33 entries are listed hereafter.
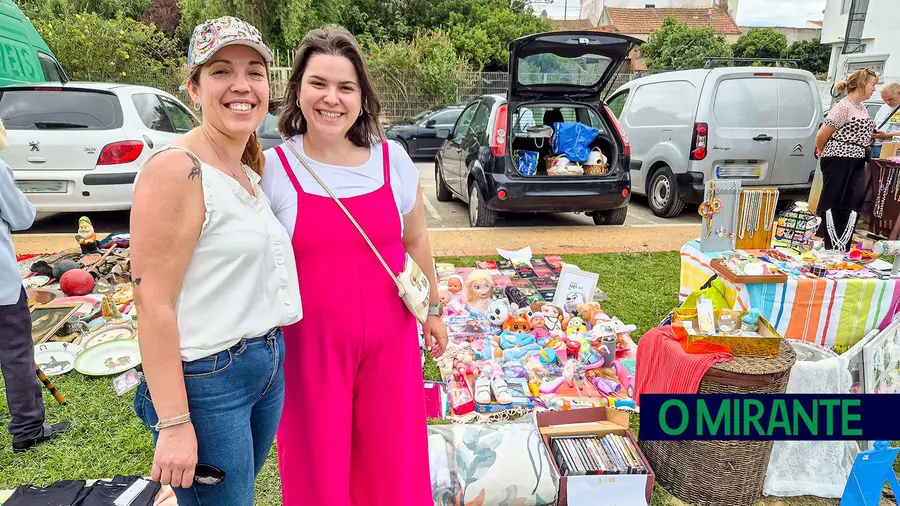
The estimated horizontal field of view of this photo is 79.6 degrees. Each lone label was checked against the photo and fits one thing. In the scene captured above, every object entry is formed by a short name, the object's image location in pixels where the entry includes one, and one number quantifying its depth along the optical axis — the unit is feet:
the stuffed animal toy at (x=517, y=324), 12.01
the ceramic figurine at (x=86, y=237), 15.71
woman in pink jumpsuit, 5.10
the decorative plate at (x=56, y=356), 10.70
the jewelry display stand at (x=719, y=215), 12.07
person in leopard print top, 15.76
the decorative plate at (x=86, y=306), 12.75
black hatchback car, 17.53
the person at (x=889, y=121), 19.58
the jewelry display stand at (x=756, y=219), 12.25
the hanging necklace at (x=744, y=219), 12.29
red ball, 13.73
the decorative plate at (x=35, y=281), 14.05
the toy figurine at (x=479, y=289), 13.32
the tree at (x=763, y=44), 91.30
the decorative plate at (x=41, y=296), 13.29
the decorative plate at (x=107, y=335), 11.57
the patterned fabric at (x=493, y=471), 7.12
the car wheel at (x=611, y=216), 21.26
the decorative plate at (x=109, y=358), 10.64
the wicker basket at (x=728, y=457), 7.09
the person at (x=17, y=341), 7.65
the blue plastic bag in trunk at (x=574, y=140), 20.72
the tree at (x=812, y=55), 93.50
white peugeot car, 17.34
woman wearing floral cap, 3.77
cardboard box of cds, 7.09
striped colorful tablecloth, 10.70
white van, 20.90
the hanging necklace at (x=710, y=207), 12.03
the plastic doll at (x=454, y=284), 13.69
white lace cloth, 7.77
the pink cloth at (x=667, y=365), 7.25
